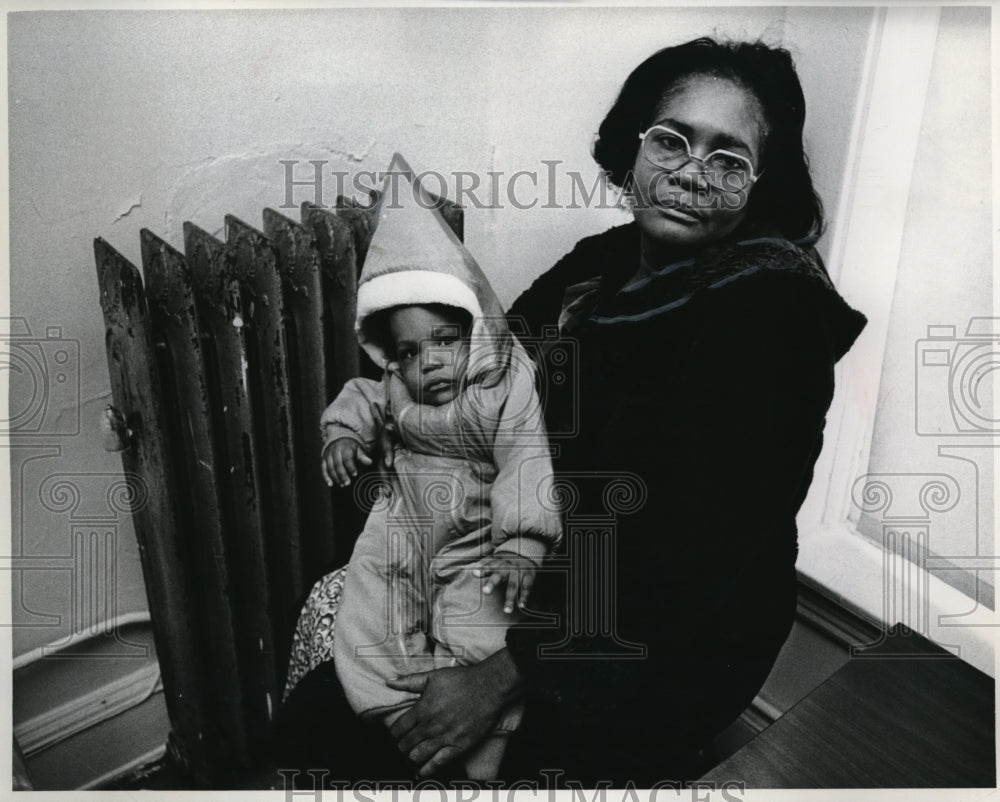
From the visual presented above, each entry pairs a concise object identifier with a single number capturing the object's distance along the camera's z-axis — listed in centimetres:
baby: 113
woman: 109
